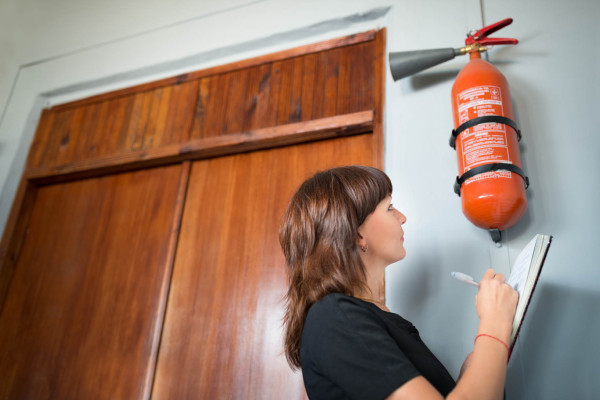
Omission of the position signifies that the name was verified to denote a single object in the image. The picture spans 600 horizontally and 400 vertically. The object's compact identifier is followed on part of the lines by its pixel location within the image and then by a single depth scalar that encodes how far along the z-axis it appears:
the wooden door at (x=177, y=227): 1.67
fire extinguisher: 1.19
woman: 0.77
